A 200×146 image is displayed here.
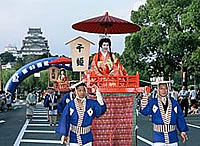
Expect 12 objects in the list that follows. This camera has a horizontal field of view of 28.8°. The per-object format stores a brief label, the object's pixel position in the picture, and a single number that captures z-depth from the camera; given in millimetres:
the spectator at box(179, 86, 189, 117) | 17766
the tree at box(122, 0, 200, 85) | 26469
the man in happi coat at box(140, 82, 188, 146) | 5875
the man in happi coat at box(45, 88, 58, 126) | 14539
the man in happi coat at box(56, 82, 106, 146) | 5559
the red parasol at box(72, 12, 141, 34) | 6652
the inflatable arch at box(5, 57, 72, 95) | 24492
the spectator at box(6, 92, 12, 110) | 24762
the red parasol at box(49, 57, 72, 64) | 15188
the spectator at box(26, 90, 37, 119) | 17438
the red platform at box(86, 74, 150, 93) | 6465
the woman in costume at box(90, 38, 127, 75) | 6988
